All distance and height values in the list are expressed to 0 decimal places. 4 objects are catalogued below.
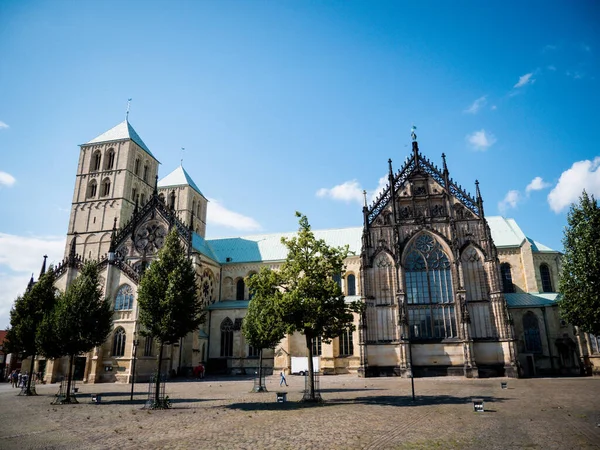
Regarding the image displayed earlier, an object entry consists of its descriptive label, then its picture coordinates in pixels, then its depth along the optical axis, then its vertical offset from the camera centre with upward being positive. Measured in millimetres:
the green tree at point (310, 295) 24000 +3000
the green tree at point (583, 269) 30141 +5462
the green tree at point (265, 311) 25111 +2278
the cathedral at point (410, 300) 41156 +4795
